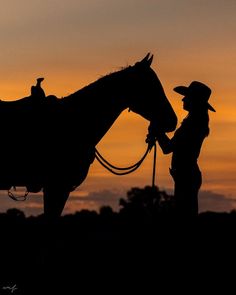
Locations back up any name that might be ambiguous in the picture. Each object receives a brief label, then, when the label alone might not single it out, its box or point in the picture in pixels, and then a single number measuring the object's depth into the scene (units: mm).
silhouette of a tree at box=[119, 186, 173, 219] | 51688
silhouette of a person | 11961
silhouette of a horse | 12500
